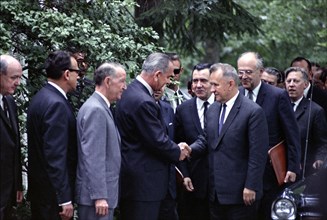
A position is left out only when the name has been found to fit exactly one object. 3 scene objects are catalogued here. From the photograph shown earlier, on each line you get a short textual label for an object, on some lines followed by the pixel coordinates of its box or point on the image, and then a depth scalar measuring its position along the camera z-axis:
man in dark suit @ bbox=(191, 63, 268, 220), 9.48
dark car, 8.44
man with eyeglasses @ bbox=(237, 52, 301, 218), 10.52
